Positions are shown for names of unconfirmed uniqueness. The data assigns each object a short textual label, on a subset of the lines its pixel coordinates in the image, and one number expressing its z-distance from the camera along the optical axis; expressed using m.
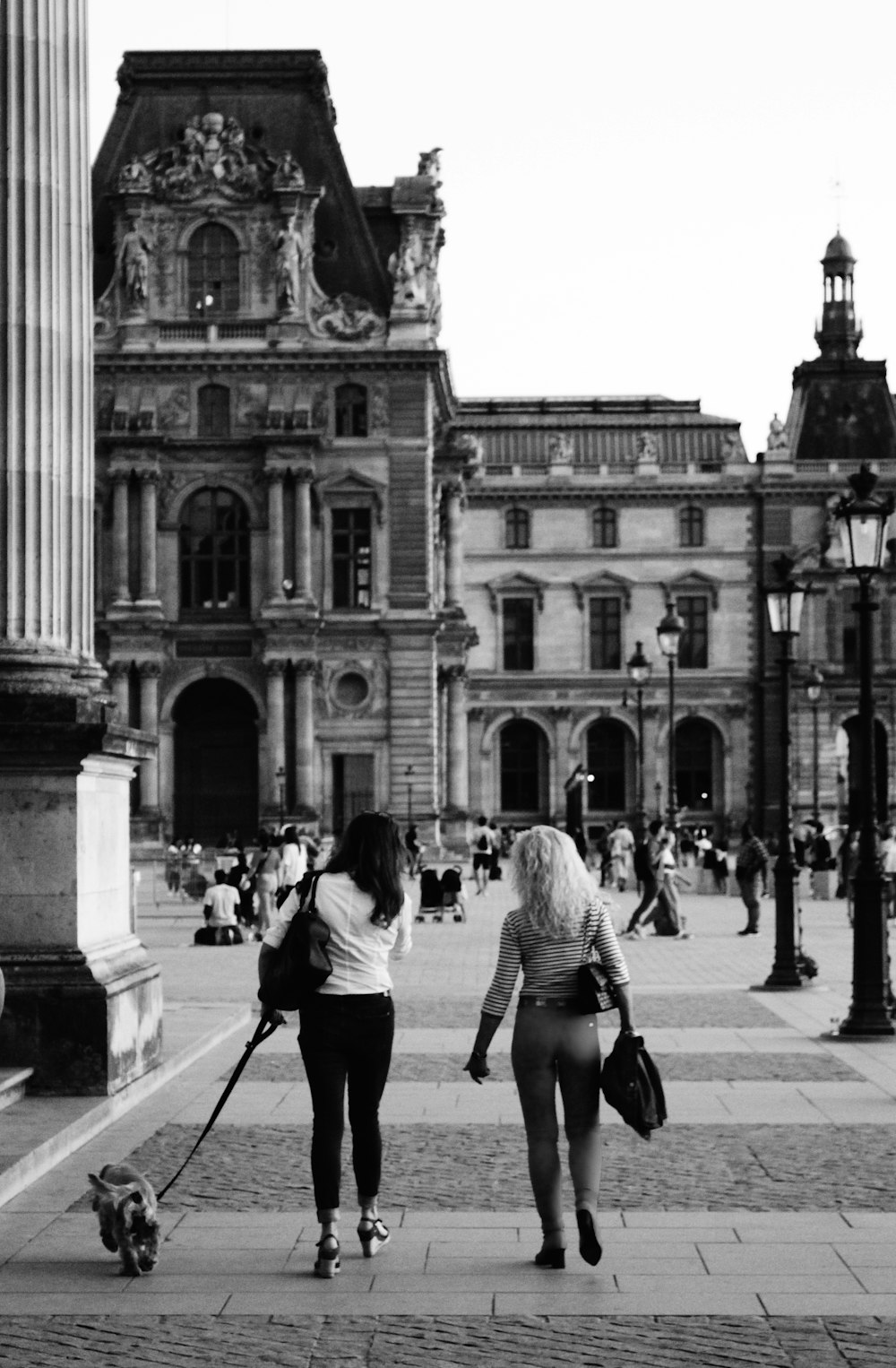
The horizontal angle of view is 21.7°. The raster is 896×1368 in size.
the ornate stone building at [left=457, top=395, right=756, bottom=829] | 98.56
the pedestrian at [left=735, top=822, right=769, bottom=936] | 37.09
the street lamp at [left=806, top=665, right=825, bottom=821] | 71.06
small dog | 9.77
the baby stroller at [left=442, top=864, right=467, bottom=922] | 41.28
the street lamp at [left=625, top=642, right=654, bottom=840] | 59.62
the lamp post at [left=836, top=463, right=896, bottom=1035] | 19.88
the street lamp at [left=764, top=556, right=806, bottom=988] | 25.28
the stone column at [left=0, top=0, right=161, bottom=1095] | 14.04
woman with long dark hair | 10.11
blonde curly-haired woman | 10.03
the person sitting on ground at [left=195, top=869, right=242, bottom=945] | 34.28
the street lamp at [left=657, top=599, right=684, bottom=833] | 51.25
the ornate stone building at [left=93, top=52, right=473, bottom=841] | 67.12
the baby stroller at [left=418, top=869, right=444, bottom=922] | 40.78
